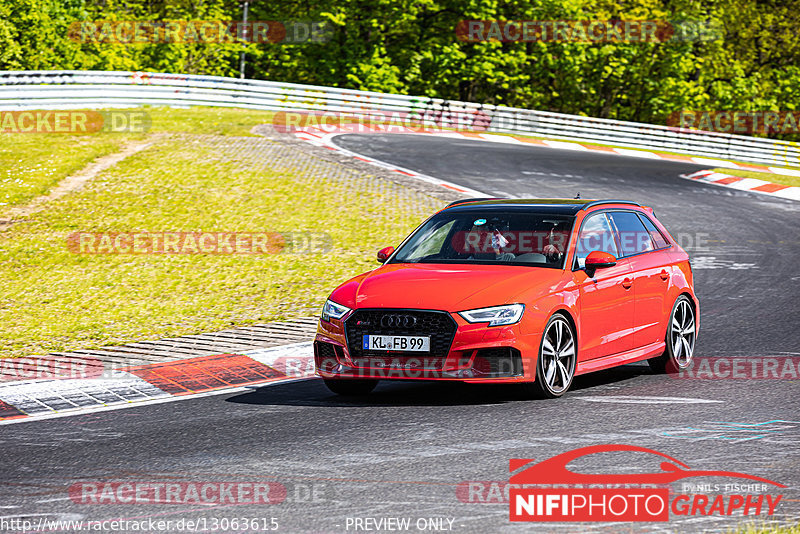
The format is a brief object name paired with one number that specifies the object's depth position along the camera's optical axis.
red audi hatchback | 16.37
